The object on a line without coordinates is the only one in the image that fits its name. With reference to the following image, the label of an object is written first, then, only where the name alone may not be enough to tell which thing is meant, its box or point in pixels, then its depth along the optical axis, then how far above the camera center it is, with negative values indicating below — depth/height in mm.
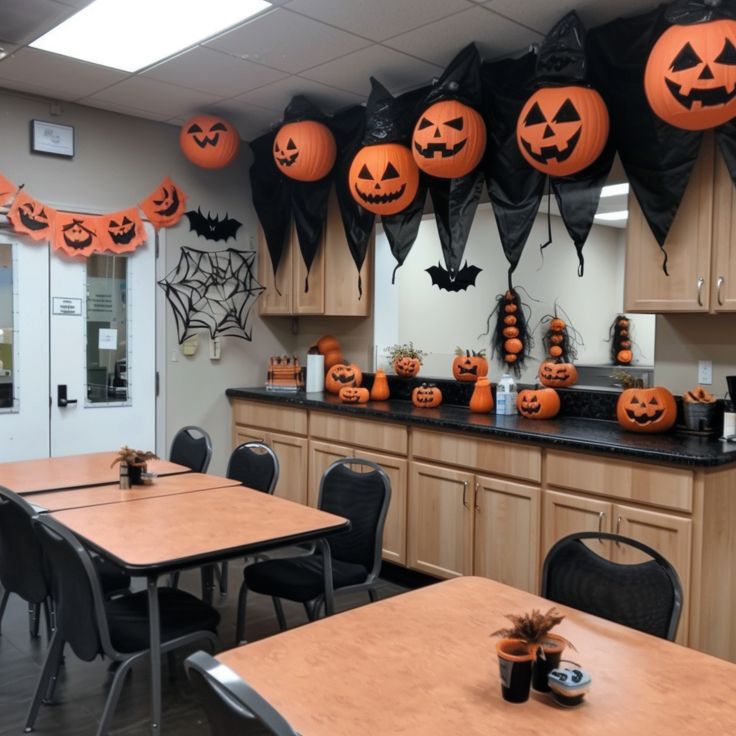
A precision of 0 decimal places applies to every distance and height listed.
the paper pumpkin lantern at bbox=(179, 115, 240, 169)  4738 +1283
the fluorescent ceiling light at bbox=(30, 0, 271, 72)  3344 +1500
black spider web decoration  5191 +332
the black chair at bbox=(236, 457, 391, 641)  2859 -918
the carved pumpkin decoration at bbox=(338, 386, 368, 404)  4531 -353
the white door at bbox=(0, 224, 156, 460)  4535 -121
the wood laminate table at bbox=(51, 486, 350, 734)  2205 -653
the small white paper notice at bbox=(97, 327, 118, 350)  4867 -28
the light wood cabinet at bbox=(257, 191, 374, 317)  4949 +403
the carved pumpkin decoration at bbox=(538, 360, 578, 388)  4027 -188
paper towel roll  5141 -262
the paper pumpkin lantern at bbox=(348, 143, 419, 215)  4062 +903
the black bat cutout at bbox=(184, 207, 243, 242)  5223 +805
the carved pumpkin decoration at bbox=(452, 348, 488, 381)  4398 -168
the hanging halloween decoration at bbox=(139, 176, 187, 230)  5008 +906
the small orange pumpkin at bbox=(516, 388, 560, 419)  3852 -333
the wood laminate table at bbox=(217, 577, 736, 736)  1300 -681
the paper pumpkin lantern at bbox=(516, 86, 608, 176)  3195 +944
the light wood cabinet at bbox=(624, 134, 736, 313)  3104 +401
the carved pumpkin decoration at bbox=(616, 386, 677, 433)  3346 -311
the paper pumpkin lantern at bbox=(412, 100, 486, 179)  3645 +1012
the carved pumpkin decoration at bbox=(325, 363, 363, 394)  4863 -261
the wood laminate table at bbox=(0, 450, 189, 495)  3094 -633
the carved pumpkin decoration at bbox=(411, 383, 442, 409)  4371 -346
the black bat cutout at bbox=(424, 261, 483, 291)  4999 +434
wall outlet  3449 -137
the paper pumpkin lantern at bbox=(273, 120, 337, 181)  4406 +1145
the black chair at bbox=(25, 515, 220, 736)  2137 -947
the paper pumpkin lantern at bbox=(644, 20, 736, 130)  2697 +1008
